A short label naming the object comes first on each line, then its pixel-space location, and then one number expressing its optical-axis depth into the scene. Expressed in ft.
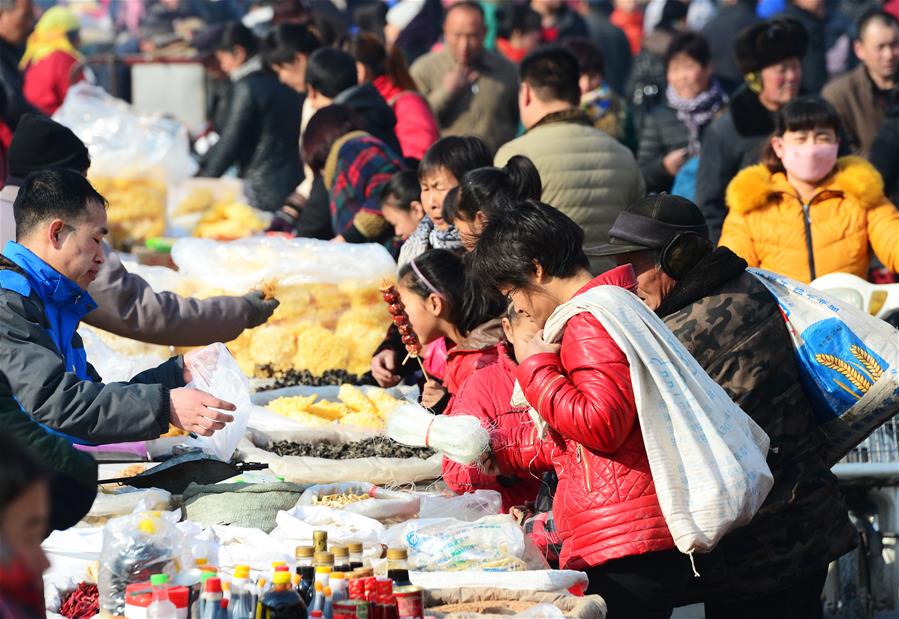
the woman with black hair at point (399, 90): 55.01
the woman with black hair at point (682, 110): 60.59
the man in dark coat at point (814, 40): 73.46
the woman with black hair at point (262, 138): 65.41
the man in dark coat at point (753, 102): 50.47
